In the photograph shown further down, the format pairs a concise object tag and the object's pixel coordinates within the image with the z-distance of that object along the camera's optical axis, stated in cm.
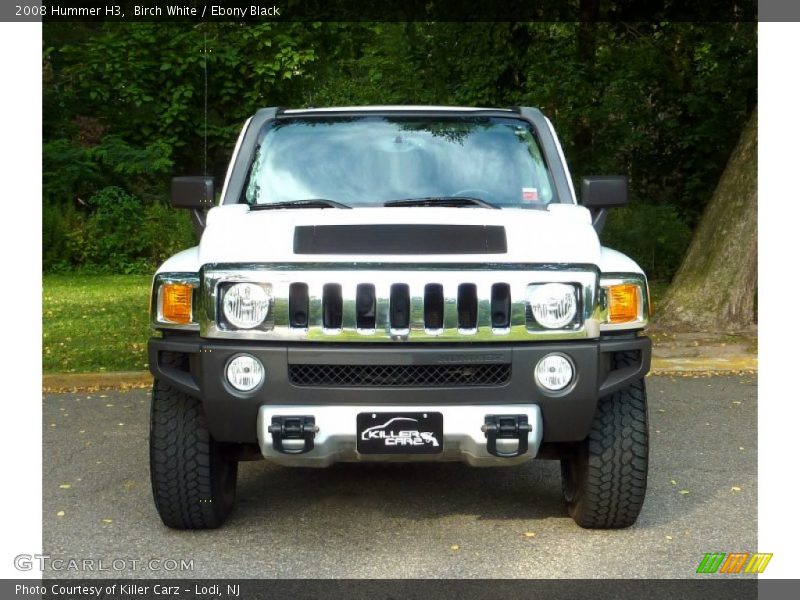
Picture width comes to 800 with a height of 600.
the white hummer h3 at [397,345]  467
